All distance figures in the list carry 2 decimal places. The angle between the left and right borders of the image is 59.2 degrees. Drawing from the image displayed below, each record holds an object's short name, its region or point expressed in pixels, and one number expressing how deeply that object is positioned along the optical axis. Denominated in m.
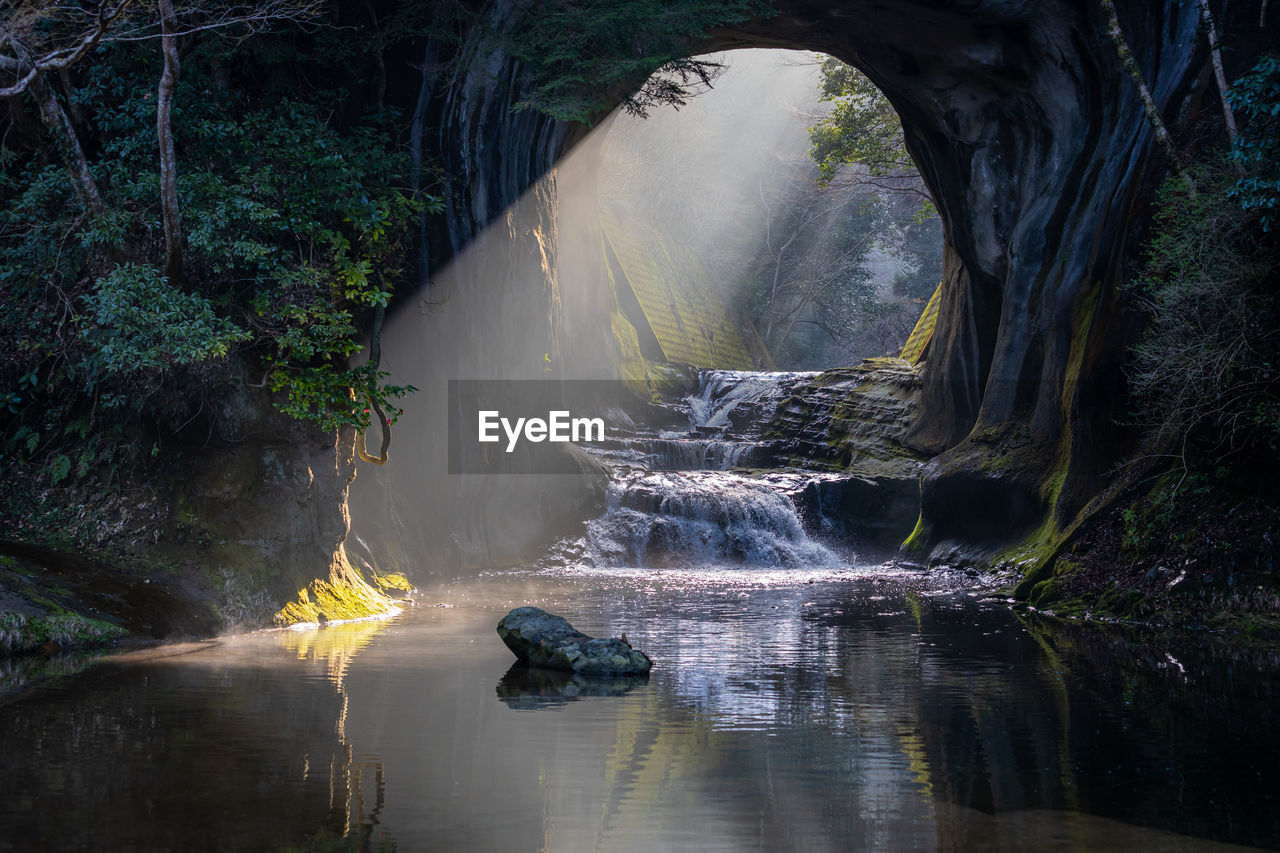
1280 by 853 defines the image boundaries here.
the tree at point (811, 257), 49.00
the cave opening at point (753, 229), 40.09
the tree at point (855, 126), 29.95
